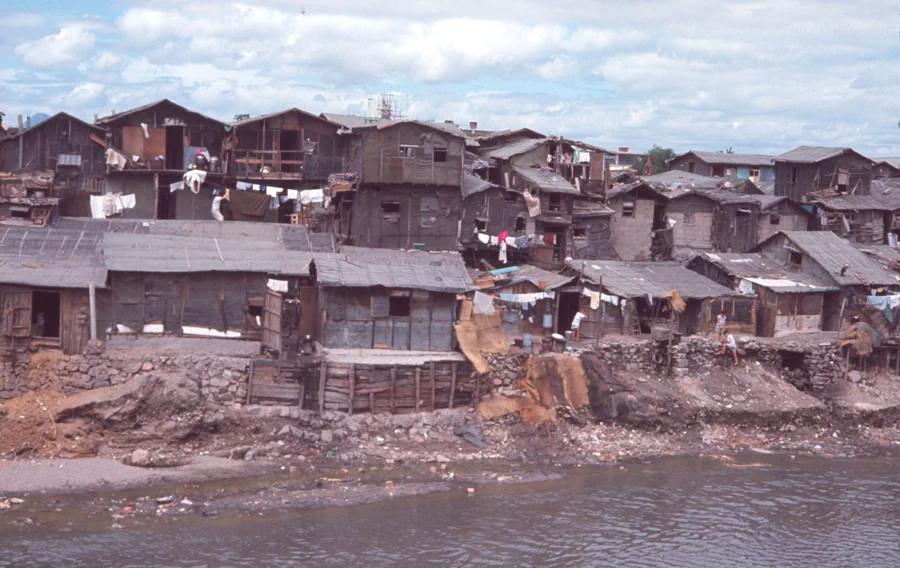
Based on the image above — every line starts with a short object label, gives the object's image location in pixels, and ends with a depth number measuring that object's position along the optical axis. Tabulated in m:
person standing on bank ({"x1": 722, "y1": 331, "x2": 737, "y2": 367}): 42.16
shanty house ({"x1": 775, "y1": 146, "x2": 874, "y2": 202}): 61.94
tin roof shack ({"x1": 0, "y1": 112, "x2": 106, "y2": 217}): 46.88
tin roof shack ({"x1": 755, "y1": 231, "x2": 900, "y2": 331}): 48.41
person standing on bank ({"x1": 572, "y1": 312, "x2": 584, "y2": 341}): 41.94
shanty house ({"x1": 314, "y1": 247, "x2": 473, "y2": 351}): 36.16
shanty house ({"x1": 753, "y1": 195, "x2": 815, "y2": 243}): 56.97
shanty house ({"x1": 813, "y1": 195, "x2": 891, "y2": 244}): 58.97
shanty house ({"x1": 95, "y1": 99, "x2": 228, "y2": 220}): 46.25
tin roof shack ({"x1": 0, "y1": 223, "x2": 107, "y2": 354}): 33.31
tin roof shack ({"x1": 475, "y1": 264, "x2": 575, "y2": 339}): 41.75
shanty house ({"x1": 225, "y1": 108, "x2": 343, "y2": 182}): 47.00
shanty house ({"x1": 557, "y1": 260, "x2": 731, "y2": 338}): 42.84
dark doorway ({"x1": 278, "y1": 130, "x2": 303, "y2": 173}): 47.61
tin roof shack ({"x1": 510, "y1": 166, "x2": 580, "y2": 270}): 48.94
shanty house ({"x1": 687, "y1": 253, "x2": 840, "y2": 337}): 45.66
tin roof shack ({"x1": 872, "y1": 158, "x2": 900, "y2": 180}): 67.62
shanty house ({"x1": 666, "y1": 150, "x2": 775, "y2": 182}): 67.31
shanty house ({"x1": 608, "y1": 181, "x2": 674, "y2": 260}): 54.22
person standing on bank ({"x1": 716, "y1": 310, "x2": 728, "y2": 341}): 43.54
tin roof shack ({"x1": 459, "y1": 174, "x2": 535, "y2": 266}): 47.41
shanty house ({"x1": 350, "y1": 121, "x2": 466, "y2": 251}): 43.81
